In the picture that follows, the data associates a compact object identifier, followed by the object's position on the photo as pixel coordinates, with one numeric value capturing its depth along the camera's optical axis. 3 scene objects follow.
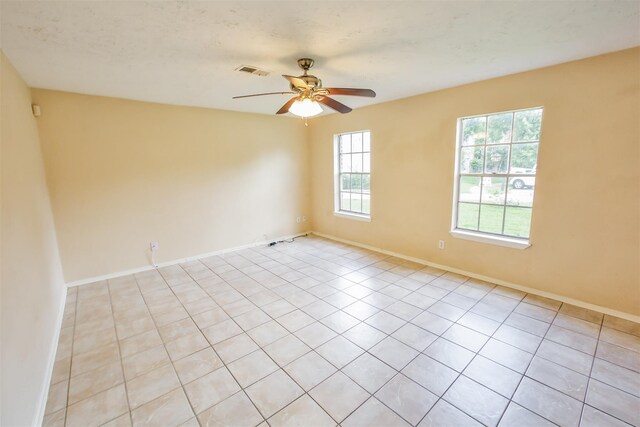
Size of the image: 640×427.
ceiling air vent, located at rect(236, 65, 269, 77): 2.68
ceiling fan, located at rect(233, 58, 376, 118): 2.39
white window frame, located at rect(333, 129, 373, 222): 5.18
